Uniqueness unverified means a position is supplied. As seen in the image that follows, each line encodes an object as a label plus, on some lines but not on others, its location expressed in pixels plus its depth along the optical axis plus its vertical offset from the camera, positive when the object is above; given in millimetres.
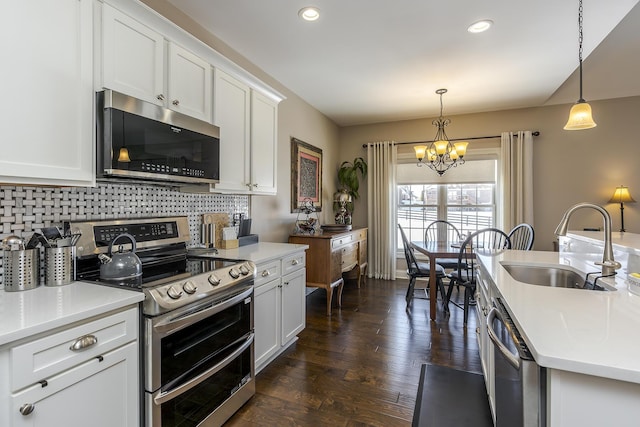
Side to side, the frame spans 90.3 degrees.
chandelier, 3689 +774
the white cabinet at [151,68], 1582 +834
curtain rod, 4617 +1158
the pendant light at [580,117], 2088 +629
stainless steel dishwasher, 910 -520
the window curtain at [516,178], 4602 +502
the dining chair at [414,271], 3656 -698
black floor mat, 1847 -1199
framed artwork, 4102 +528
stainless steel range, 1391 -547
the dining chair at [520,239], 4262 -371
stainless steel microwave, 1520 +389
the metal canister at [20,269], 1332 -239
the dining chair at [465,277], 3262 -710
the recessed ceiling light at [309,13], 2338 +1497
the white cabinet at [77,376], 969 -563
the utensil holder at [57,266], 1440 -242
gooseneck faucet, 1544 -157
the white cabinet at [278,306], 2246 -730
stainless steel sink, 1940 -400
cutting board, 2608 -69
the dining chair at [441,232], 5129 -324
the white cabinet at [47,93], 1211 +498
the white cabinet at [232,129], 2338 +653
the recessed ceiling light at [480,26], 2516 +1505
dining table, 3432 -469
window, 5066 +105
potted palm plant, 5129 +483
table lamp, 4145 +192
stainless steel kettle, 1532 -261
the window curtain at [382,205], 5332 +123
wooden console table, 3614 -544
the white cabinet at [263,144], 2719 +619
